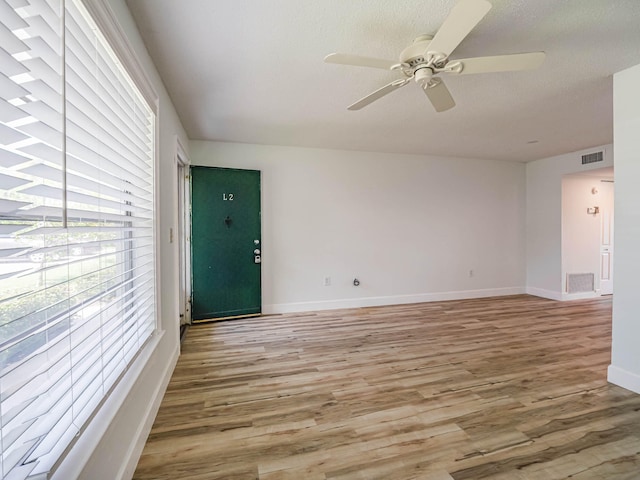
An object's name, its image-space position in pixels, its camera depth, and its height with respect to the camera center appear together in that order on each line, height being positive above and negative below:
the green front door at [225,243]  3.88 -0.08
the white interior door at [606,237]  5.17 -0.01
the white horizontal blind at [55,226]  0.72 +0.04
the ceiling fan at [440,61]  1.44 +1.01
